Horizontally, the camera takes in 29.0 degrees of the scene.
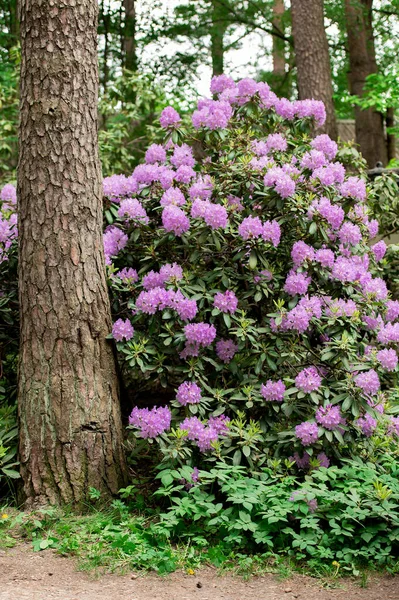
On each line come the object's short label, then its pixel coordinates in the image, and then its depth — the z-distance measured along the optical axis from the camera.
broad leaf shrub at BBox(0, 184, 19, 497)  4.85
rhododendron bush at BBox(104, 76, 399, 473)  4.38
